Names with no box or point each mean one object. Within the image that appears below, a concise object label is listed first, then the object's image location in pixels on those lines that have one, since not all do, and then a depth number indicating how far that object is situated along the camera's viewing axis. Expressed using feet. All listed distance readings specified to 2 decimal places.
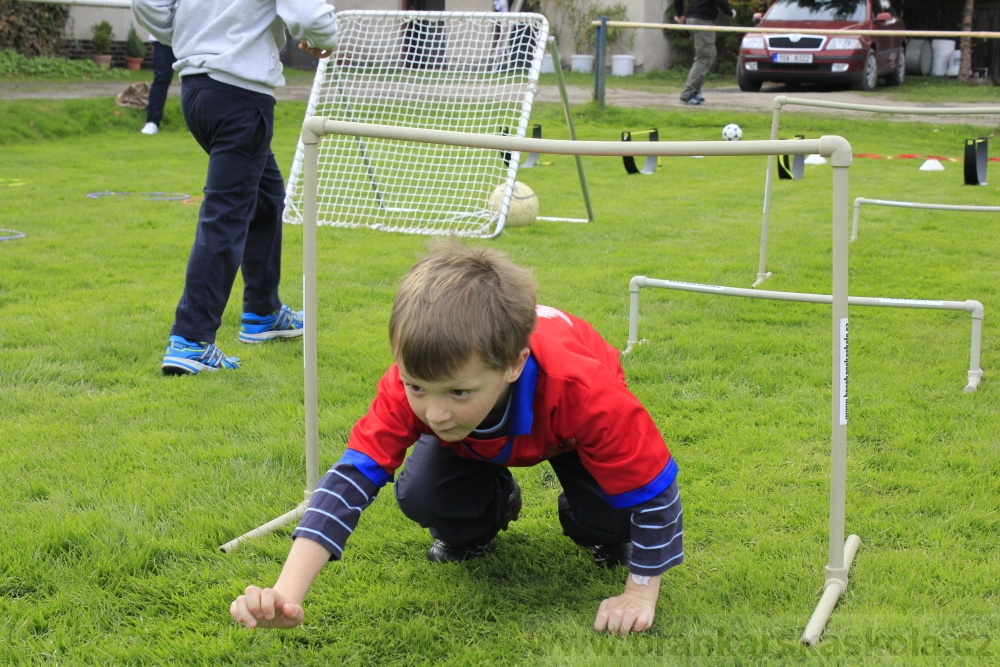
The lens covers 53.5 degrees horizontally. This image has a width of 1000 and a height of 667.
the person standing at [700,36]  49.39
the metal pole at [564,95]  22.22
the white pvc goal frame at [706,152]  6.90
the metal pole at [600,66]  45.09
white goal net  24.88
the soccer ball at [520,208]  24.94
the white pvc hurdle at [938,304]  13.03
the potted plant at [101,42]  65.87
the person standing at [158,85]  39.55
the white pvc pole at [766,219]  17.08
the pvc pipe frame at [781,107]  15.11
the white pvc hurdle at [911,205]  19.27
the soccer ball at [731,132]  38.21
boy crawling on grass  6.62
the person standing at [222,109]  13.19
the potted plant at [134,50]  67.51
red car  54.85
